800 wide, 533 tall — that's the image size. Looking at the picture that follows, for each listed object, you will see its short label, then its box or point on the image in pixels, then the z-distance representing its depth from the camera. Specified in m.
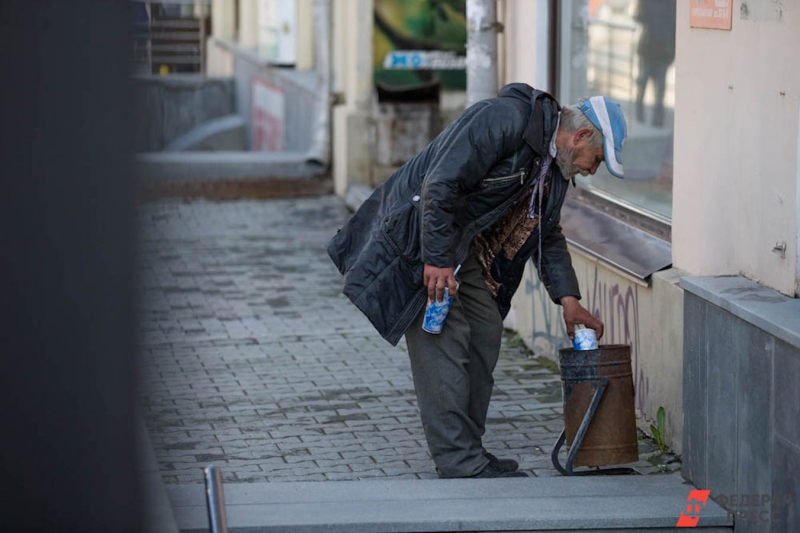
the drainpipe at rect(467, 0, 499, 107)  15.01
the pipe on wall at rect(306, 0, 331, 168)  27.08
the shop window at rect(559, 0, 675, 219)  13.70
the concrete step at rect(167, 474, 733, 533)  8.30
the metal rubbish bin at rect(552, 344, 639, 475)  9.13
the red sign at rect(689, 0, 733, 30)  9.29
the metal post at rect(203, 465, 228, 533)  5.47
